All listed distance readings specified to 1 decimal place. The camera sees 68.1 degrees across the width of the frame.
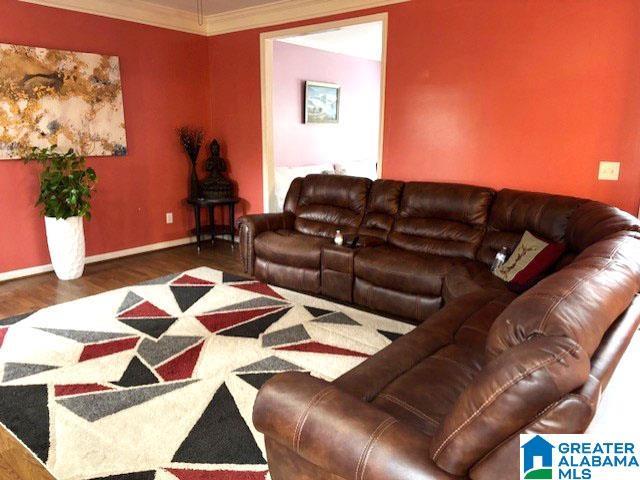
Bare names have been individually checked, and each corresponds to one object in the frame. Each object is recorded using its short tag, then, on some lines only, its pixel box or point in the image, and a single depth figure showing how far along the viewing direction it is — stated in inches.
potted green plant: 161.8
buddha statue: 213.8
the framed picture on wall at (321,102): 249.0
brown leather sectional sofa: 41.4
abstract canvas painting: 159.0
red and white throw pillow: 107.6
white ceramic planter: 164.6
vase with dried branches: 214.5
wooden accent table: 208.5
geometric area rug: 78.9
